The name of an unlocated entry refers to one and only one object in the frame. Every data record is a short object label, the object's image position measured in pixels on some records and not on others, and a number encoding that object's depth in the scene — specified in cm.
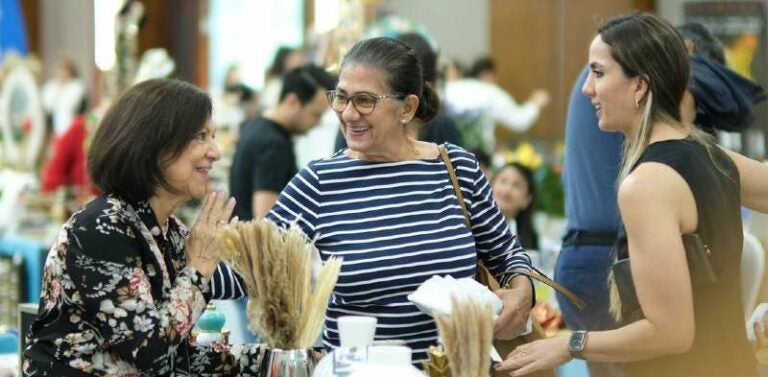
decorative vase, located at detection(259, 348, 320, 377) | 317
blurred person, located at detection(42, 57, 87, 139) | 1614
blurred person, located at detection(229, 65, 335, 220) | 668
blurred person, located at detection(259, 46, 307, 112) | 1281
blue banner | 1553
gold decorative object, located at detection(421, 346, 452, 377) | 320
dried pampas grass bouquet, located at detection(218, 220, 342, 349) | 315
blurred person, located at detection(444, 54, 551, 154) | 1084
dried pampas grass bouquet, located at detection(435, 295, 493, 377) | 290
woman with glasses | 359
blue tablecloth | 915
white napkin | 305
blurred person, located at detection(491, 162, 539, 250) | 719
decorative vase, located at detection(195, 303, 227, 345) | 384
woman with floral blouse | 306
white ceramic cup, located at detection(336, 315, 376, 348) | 310
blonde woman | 321
